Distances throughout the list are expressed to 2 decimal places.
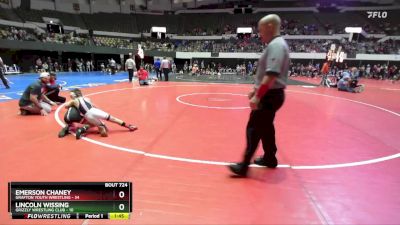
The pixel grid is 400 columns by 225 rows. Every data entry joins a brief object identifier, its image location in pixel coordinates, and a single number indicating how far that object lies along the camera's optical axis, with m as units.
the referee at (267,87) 3.49
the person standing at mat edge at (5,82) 13.17
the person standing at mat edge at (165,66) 19.25
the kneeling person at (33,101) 7.61
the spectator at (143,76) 16.66
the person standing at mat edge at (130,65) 17.94
